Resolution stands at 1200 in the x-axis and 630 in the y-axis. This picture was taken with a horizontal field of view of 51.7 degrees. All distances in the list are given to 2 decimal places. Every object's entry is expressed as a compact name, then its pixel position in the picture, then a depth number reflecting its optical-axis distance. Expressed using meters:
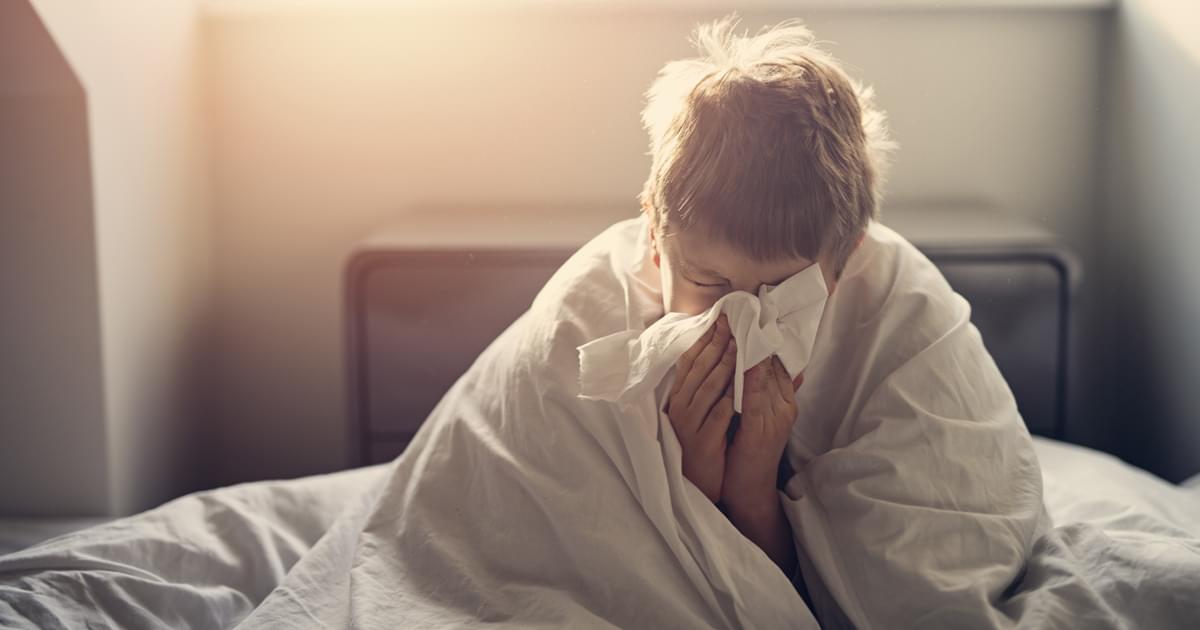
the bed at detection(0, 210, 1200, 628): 1.05
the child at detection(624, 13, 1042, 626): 1.00
